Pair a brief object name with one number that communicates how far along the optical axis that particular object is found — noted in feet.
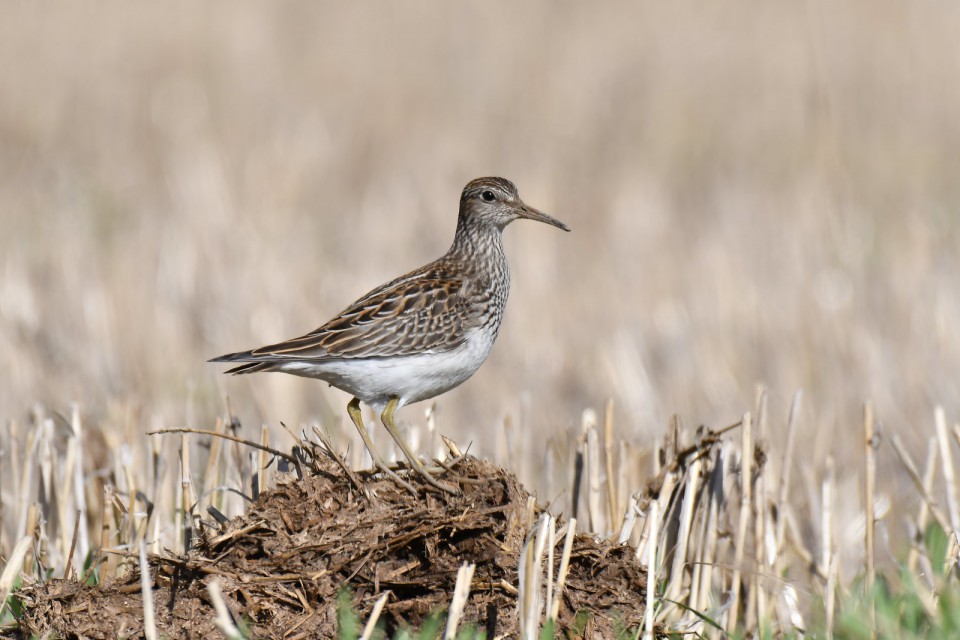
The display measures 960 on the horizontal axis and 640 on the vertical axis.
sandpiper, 41.83
